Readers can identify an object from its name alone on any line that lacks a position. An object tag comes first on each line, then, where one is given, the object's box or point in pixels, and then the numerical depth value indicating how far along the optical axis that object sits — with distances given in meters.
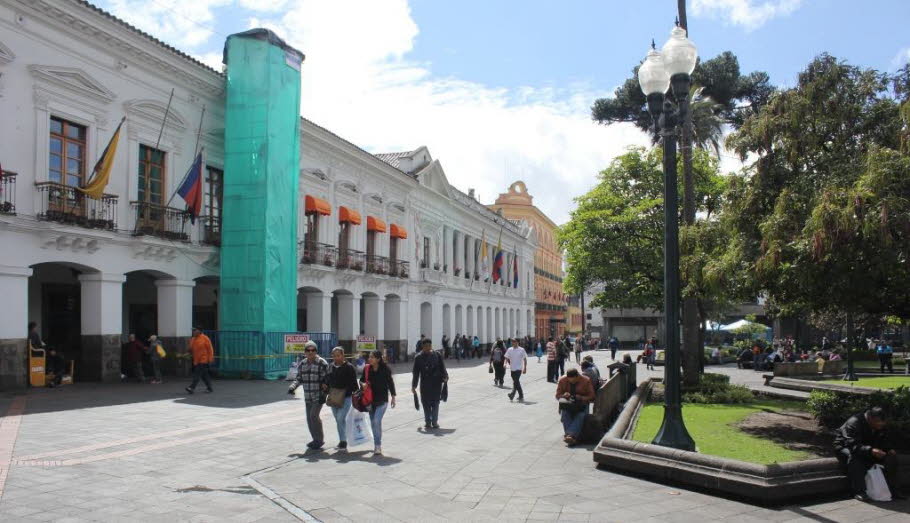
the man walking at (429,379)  12.27
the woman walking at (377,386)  9.89
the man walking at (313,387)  10.02
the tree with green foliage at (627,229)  26.39
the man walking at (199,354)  16.53
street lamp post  8.58
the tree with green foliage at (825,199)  8.61
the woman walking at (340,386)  9.89
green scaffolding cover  21.91
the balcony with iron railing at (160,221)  19.41
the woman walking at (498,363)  21.20
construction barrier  20.91
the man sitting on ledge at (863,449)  7.66
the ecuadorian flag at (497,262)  47.53
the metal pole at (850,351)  23.23
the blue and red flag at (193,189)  20.39
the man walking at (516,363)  17.42
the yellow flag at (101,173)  17.58
